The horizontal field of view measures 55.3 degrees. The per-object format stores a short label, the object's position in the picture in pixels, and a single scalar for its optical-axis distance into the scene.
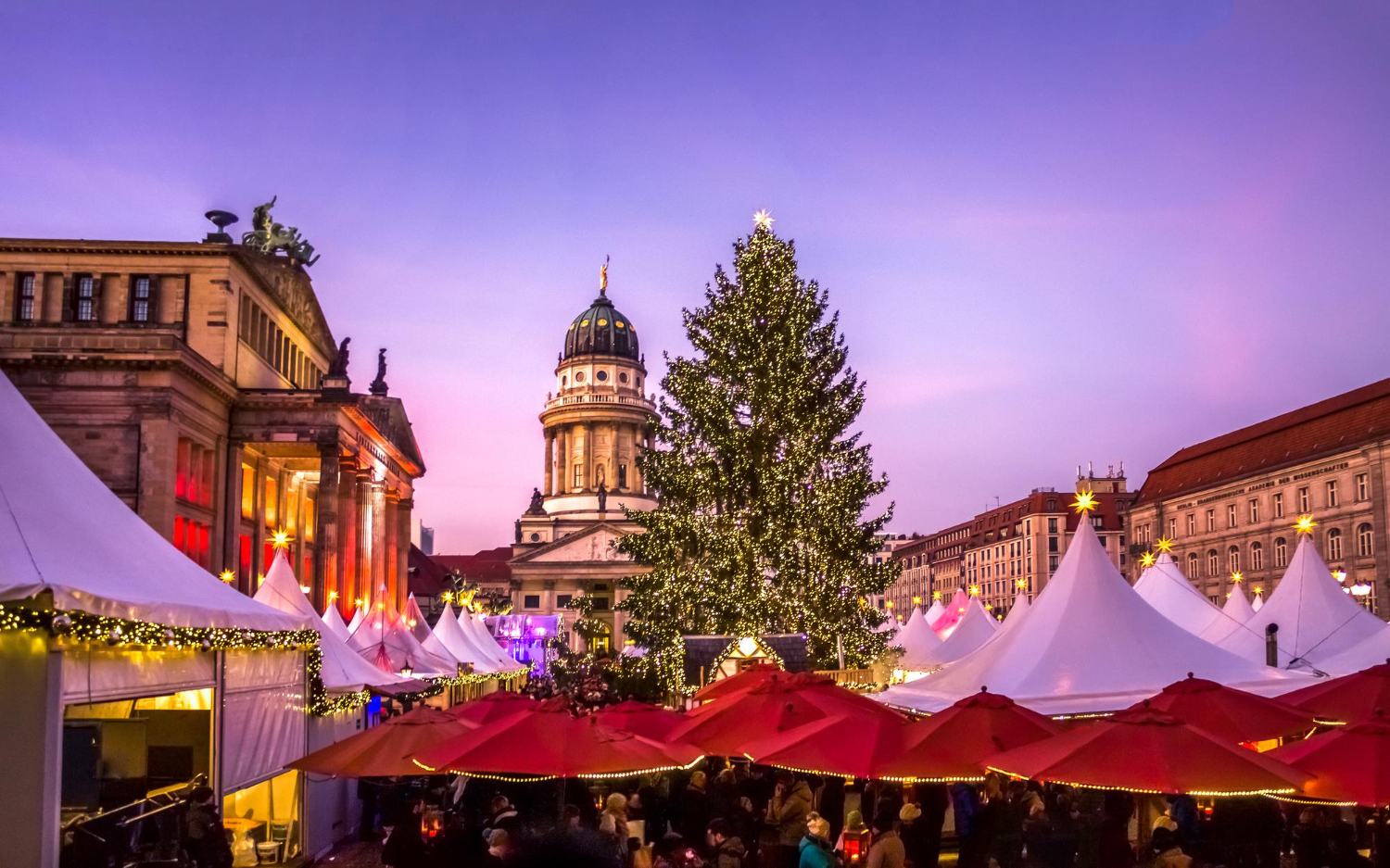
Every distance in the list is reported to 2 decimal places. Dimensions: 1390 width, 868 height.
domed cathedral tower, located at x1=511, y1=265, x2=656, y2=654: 121.31
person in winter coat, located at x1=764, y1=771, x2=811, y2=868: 13.72
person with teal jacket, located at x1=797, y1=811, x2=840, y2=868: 10.61
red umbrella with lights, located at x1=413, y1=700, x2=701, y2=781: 12.42
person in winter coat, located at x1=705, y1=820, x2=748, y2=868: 11.59
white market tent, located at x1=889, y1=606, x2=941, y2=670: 40.82
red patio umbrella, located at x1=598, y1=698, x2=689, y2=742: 15.95
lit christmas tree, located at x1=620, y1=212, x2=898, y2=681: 36.31
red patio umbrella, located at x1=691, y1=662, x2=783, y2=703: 21.50
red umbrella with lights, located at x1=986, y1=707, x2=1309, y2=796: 11.01
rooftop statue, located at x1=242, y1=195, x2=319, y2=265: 57.91
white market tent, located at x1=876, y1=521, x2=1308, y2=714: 18.52
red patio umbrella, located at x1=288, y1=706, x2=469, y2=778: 13.51
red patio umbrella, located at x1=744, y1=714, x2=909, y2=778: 13.53
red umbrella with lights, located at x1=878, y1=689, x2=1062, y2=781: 13.20
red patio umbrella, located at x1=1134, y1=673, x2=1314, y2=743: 14.52
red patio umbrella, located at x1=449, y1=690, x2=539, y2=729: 16.72
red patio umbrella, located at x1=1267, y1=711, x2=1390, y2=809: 11.23
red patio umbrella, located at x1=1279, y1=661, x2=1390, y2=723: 16.16
